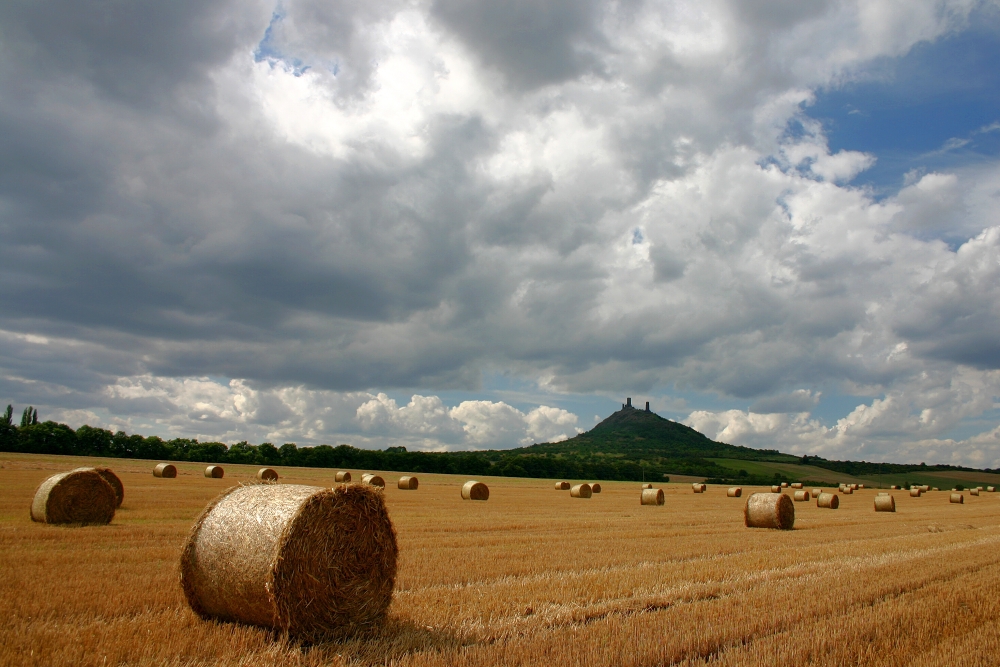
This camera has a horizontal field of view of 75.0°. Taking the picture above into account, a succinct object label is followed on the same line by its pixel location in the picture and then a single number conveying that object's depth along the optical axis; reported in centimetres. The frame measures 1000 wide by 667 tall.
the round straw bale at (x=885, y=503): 3216
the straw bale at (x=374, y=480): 3269
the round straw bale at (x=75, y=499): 1465
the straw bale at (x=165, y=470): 3631
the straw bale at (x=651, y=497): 3119
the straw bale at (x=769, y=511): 1967
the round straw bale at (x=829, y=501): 3390
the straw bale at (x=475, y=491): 3003
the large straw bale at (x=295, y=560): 663
